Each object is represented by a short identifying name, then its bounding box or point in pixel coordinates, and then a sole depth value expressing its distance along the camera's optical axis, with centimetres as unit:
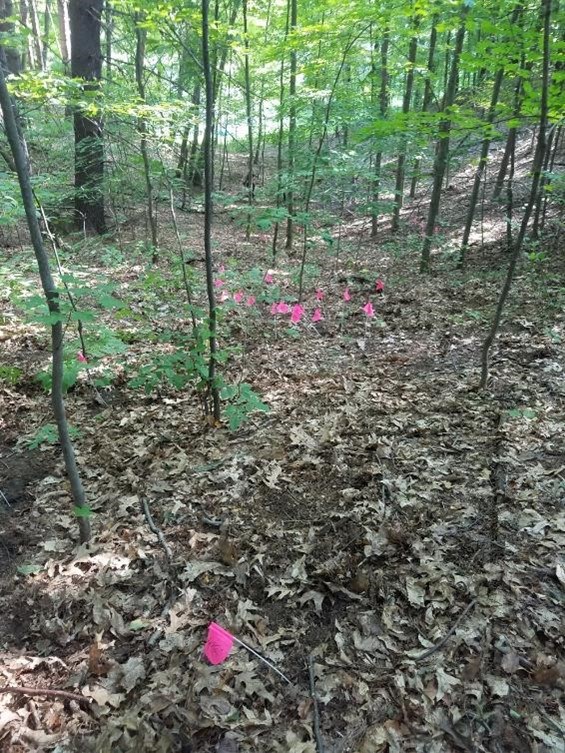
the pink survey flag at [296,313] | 569
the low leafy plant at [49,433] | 343
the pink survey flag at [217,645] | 223
